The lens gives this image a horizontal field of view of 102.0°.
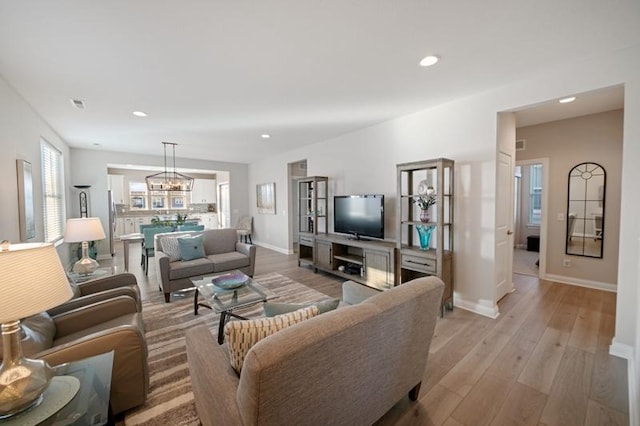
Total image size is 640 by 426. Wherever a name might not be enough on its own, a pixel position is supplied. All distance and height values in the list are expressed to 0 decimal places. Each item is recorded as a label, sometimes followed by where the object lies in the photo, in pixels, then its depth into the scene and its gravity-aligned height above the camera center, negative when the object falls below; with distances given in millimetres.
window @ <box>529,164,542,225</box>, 6680 +239
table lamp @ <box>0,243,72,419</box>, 927 -366
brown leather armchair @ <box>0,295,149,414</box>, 1436 -850
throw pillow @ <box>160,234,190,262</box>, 3918 -654
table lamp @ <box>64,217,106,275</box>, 2723 -271
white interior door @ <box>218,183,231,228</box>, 9453 -52
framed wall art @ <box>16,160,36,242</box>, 2744 +49
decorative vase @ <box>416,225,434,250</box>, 3307 -403
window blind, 3912 +237
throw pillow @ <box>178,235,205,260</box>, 3926 -658
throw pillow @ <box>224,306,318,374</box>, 1186 -591
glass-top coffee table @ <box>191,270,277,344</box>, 2508 -940
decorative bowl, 2756 -840
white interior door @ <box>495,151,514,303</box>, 3125 -268
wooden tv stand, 3609 -886
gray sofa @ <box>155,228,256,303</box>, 3533 -846
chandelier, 6046 +483
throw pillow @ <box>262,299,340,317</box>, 1444 -593
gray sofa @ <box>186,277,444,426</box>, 922 -726
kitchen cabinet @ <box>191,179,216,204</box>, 9922 +525
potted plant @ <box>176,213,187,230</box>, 5770 -382
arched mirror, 3871 -111
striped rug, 1690 -1339
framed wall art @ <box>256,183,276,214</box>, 7113 +194
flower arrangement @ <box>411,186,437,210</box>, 3246 +71
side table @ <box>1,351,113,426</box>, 1025 -854
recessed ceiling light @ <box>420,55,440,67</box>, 2221 +1259
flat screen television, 3904 -183
